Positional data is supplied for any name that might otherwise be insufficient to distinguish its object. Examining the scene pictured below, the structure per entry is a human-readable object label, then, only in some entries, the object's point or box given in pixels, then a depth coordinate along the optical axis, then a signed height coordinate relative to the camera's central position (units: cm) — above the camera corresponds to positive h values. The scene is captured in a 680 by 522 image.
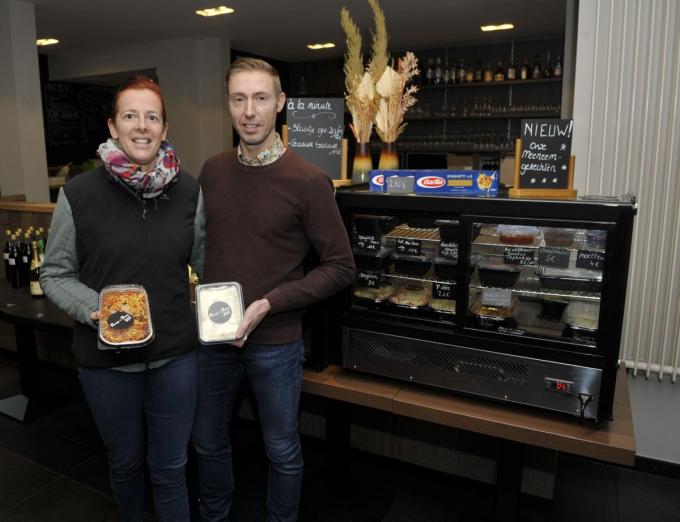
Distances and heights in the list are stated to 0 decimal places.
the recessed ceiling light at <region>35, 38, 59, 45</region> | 667 +153
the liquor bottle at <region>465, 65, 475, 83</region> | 679 +112
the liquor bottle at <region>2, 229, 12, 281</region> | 351 -56
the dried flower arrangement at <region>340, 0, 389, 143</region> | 215 +36
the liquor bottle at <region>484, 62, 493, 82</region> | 670 +111
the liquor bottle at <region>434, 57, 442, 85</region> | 698 +116
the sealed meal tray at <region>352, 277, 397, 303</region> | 214 -50
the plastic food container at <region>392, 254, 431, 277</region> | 212 -39
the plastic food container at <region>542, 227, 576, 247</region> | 184 -24
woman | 157 -31
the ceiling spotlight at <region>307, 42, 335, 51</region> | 685 +151
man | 167 -28
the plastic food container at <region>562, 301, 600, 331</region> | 180 -49
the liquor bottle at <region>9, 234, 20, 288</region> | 342 -63
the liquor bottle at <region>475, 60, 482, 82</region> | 676 +115
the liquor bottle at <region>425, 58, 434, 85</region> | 705 +117
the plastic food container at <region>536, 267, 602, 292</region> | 176 -37
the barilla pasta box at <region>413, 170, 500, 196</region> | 191 -5
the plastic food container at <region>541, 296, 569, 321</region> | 191 -49
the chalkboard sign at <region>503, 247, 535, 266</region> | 187 -30
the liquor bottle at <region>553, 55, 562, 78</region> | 630 +110
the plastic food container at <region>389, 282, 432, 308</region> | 209 -50
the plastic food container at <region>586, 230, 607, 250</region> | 174 -23
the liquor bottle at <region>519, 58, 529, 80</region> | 647 +113
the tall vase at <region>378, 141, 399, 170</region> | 227 +4
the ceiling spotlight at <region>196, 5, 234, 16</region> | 508 +145
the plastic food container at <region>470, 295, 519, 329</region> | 189 -51
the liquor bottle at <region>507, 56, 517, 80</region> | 654 +111
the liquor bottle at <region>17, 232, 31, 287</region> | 345 -62
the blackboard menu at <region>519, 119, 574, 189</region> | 183 +5
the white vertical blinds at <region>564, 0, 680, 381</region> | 239 +13
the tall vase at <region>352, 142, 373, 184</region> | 233 +1
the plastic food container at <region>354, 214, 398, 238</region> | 208 -22
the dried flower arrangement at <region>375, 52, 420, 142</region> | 214 +27
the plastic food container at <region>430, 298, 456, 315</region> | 202 -51
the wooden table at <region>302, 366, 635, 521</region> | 173 -85
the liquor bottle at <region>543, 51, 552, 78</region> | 636 +110
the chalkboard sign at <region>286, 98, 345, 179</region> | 229 +15
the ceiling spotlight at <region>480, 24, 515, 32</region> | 586 +150
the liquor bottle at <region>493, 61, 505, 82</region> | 663 +112
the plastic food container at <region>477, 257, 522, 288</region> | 192 -37
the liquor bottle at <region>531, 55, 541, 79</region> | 643 +114
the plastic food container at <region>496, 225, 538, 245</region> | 190 -23
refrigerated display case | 171 -46
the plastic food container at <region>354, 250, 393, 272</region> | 211 -37
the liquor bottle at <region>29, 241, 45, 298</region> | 314 -63
